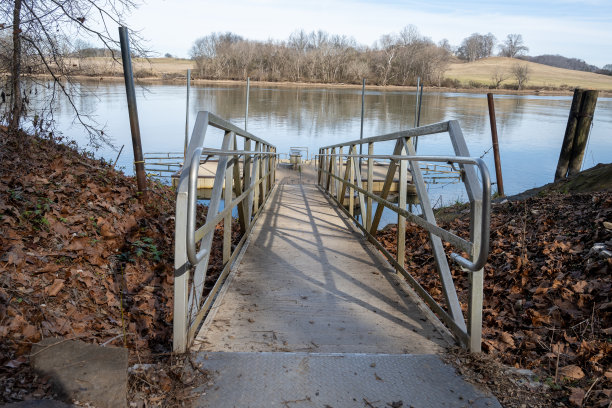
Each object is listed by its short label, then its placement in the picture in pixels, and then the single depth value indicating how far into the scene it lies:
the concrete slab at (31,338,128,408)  1.76
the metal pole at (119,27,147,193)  4.80
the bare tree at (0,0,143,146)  5.46
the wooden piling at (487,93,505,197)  10.02
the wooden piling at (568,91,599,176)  7.80
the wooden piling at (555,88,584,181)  7.97
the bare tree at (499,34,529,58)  140.25
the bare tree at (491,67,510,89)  87.84
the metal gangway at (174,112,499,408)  1.94
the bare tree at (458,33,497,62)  141.25
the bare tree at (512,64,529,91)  87.00
